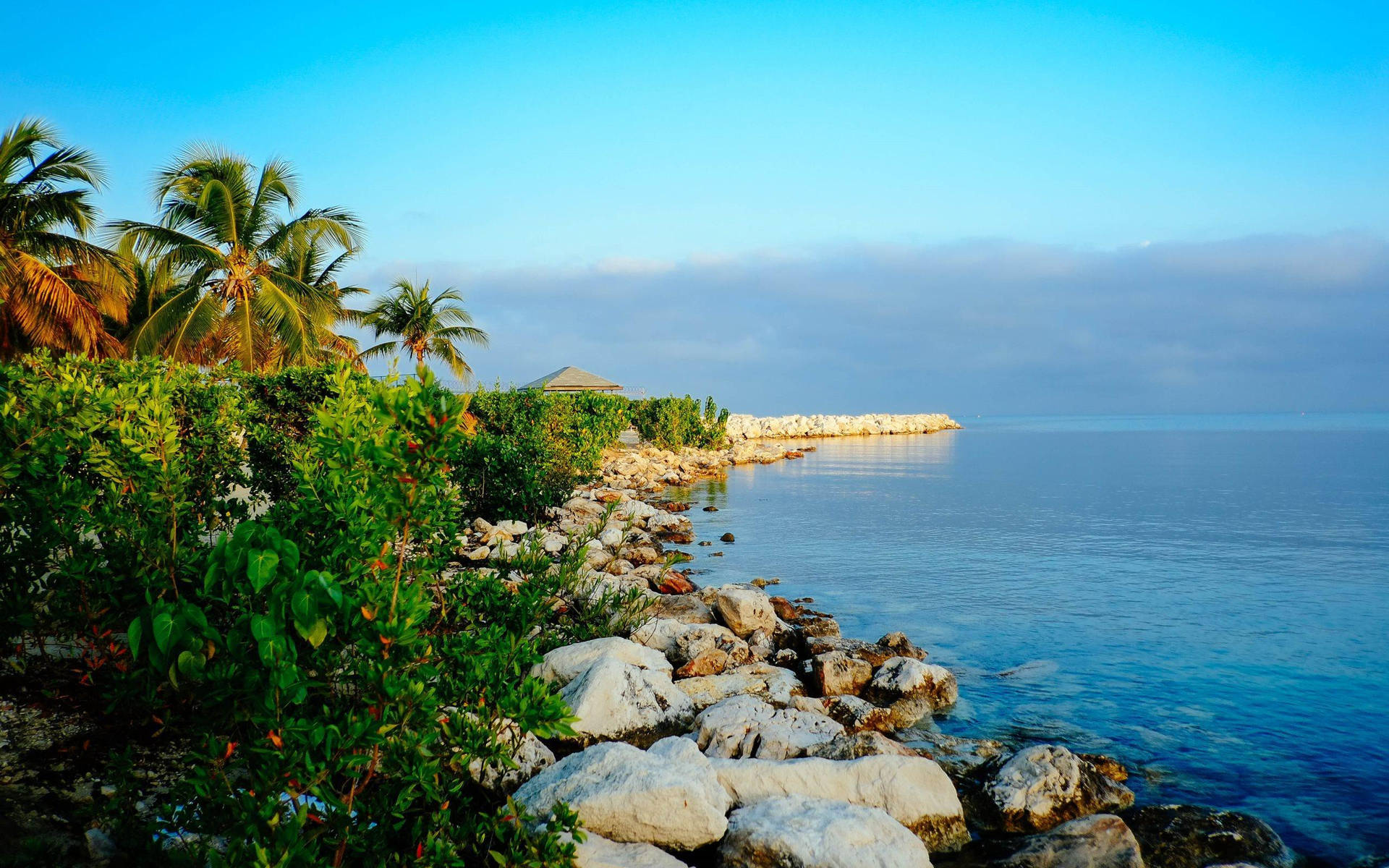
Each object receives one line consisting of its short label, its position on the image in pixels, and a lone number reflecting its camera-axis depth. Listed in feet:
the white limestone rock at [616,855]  15.98
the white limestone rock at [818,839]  17.29
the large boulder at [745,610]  36.86
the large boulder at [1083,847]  19.38
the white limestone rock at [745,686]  28.91
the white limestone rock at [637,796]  17.71
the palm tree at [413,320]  107.24
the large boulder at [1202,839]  20.36
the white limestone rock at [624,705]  23.94
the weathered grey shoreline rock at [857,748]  23.15
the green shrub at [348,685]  10.65
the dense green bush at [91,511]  15.48
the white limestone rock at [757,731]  23.85
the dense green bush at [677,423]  158.10
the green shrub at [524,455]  54.08
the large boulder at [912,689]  30.19
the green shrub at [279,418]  47.60
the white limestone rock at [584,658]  26.30
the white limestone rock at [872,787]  20.57
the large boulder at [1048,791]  21.56
